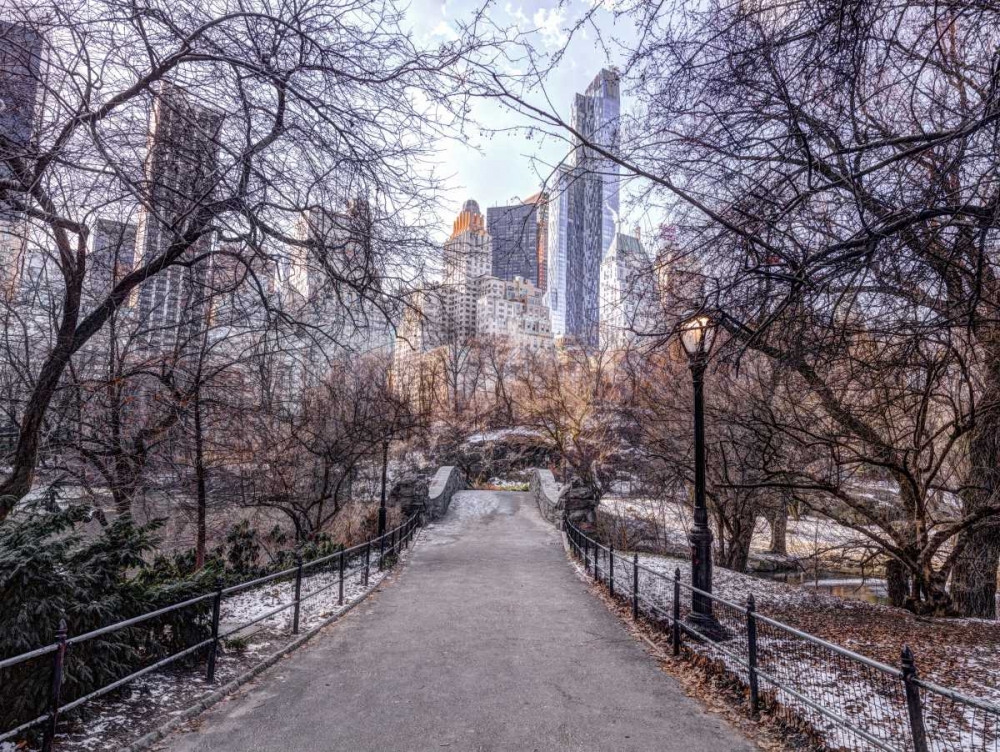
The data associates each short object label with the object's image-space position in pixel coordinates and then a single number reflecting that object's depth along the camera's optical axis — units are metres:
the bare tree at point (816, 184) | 4.31
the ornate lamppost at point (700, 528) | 7.63
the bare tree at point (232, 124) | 4.32
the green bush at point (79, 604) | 4.37
